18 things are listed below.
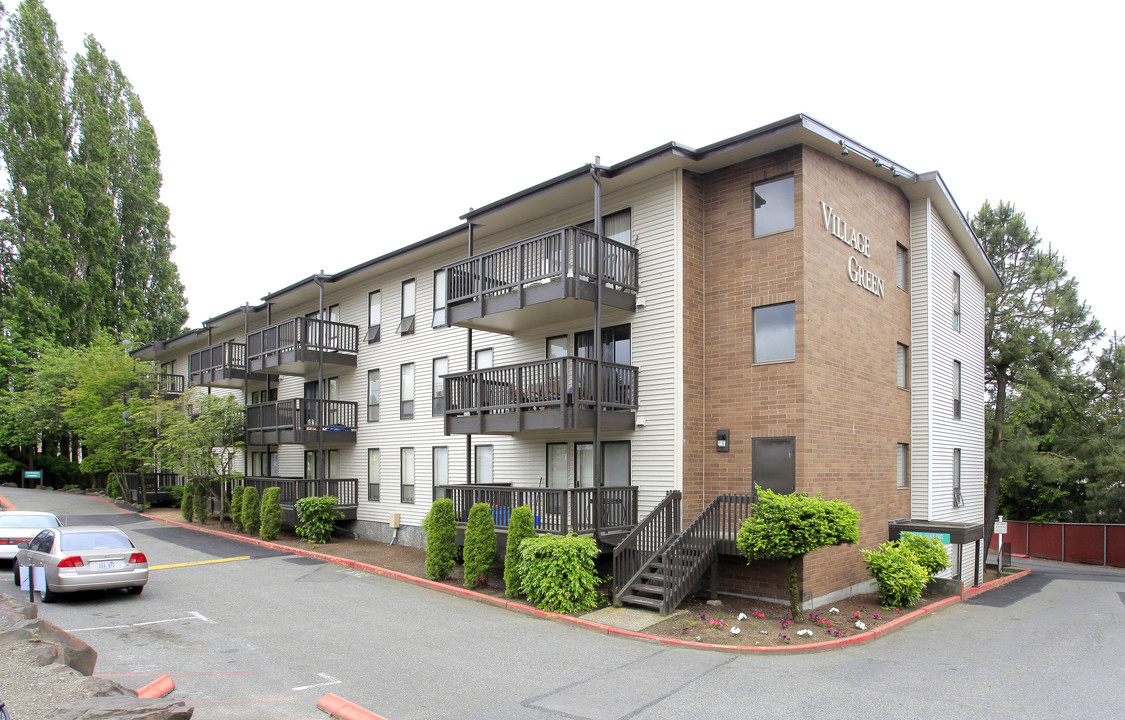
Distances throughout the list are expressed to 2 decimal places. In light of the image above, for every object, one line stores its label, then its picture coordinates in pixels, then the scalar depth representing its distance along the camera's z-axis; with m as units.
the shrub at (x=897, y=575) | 14.48
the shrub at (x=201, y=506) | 28.12
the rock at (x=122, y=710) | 5.60
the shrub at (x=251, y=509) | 24.58
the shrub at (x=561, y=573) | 13.19
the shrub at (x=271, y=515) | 23.11
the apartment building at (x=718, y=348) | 14.44
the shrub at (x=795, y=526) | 11.80
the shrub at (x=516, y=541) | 14.25
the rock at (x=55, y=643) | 7.59
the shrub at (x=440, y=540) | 16.27
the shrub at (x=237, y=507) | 25.59
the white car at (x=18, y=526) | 16.84
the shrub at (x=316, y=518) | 22.16
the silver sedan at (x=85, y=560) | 12.98
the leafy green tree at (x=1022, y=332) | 28.84
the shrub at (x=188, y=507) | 28.63
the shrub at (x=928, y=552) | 15.43
